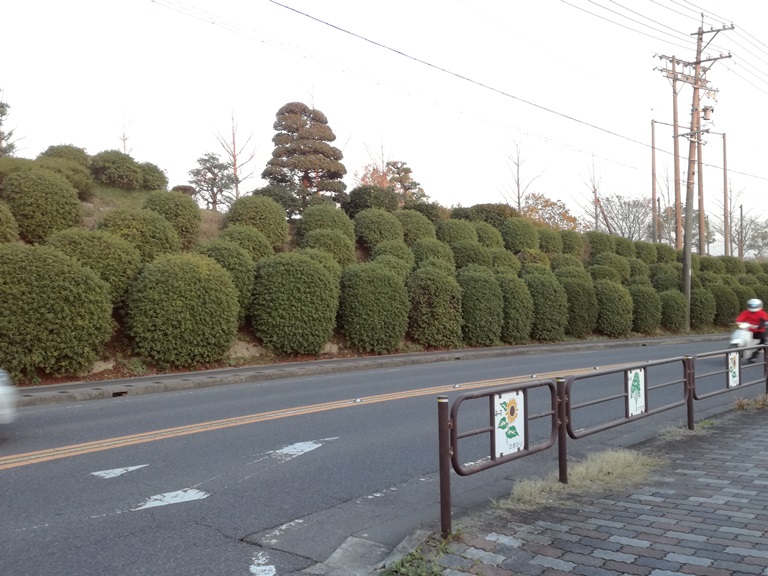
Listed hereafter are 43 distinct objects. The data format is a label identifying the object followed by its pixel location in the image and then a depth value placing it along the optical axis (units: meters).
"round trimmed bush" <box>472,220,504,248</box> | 32.56
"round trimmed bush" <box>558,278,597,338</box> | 29.31
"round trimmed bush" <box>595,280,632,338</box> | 30.75
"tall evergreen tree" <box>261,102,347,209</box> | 36.12
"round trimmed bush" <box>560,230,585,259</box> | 37.59
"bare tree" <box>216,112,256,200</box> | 36.84
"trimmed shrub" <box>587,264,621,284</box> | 34.50
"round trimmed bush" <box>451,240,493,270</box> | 29.88
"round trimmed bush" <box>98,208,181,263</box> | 18.88
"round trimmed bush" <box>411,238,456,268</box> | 28.16
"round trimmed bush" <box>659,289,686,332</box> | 34.31
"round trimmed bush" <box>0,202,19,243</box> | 17.00
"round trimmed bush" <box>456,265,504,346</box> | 24.92
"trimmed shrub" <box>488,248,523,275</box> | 30.68
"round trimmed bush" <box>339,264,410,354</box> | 21.31
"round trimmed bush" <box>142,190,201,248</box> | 21.62
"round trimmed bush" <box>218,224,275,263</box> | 21.88
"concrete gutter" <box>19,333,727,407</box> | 12.94
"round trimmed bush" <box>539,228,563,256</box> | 36.19
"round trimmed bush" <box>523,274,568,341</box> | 27.69
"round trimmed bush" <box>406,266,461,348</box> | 23.48
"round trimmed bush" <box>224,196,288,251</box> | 23.97
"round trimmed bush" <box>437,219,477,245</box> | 31.22
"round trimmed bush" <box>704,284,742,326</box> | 37.38
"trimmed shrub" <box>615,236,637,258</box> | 40.31
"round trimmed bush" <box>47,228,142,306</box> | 16.36
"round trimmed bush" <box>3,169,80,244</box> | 18.31
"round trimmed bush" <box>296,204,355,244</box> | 25.91
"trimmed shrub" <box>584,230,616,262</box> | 39.19
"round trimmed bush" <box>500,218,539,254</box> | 34.19
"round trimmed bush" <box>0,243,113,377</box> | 13.67
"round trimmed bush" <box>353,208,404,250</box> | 27.94
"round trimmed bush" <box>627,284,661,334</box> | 32.72
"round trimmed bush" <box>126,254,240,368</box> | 16.39
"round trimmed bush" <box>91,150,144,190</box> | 24.73
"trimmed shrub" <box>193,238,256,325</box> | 19.12
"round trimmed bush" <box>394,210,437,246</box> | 29.86
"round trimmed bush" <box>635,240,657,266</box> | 41.44
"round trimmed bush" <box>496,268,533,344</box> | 26.30
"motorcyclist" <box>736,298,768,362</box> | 16.19
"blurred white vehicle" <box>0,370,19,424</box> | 7.91
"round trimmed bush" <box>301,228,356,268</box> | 24.39
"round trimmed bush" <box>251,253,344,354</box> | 19.27
